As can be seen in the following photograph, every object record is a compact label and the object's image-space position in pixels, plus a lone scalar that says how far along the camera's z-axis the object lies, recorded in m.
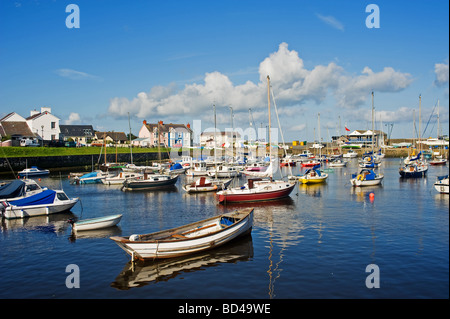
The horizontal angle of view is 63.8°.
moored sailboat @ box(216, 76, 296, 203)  40.22
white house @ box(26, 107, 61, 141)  103.81
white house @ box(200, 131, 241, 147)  163.05
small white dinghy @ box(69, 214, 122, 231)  28.78
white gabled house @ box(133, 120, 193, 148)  146.38
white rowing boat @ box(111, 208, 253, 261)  20.92
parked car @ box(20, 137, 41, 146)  89.25
